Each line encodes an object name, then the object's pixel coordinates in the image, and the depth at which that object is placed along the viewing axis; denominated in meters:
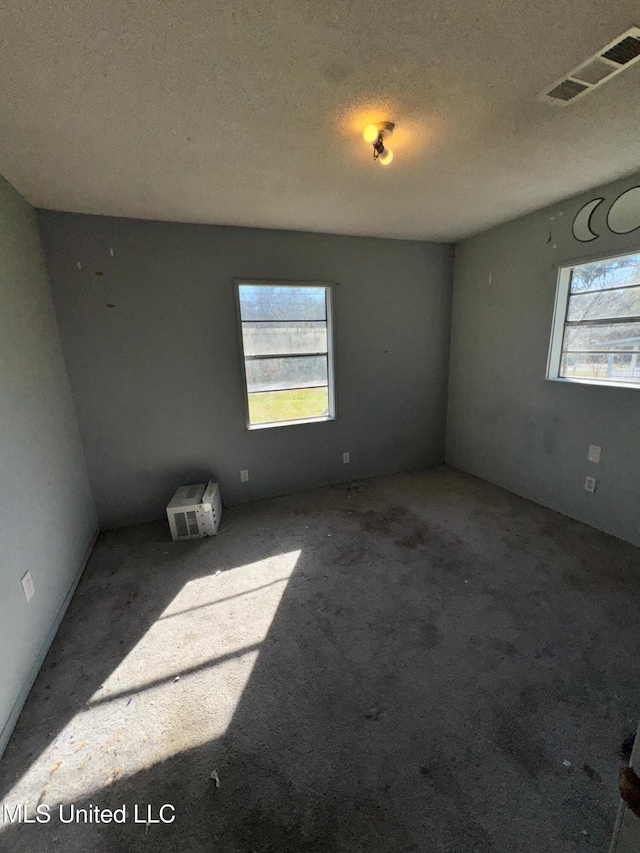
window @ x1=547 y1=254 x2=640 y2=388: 2.45
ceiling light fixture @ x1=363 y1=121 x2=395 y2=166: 1.59
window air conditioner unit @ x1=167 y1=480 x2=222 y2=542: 2.69
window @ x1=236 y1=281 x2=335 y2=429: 3.14
